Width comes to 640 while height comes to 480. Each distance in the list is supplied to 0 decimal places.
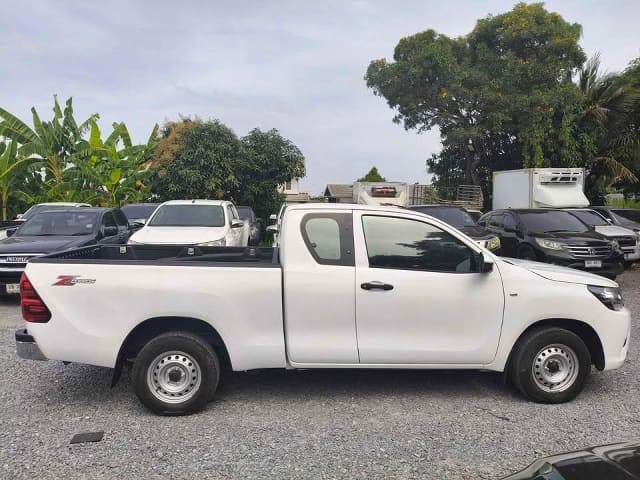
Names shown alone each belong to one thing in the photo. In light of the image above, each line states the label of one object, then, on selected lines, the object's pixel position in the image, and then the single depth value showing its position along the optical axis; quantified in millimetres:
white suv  9633
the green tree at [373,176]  49741
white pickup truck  4270
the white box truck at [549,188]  17172
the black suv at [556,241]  10312
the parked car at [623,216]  14906
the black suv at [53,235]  8531
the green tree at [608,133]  22922
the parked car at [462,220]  11070
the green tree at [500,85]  25219
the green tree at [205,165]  20219
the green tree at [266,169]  21531
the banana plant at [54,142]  20078
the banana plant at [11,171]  19141
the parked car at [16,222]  13001
